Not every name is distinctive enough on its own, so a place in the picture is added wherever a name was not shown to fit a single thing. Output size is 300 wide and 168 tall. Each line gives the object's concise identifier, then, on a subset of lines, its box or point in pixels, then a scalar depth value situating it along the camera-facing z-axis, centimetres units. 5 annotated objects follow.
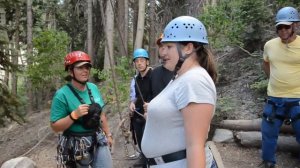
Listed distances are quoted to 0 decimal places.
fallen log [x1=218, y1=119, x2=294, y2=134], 679
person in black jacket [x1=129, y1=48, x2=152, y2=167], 585
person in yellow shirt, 515
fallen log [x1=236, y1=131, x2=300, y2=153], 615
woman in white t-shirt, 199
